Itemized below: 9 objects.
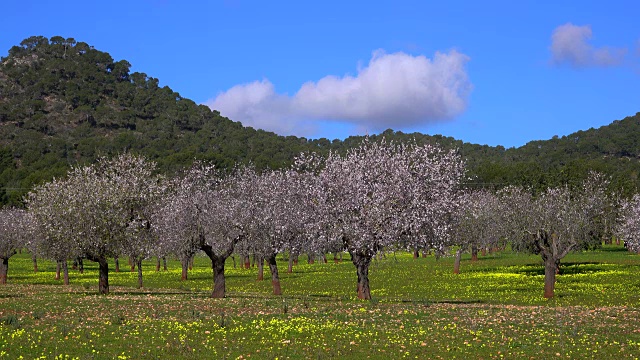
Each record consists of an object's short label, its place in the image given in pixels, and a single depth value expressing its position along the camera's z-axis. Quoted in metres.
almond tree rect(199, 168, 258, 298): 46.34
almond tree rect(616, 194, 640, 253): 60.32
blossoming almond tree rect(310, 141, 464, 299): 40.00
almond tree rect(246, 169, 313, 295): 43.56
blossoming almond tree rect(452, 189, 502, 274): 84.81
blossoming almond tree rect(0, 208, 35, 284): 74.00
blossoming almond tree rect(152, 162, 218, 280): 46.09
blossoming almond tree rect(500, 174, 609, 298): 50.38
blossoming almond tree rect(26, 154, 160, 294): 48.69
